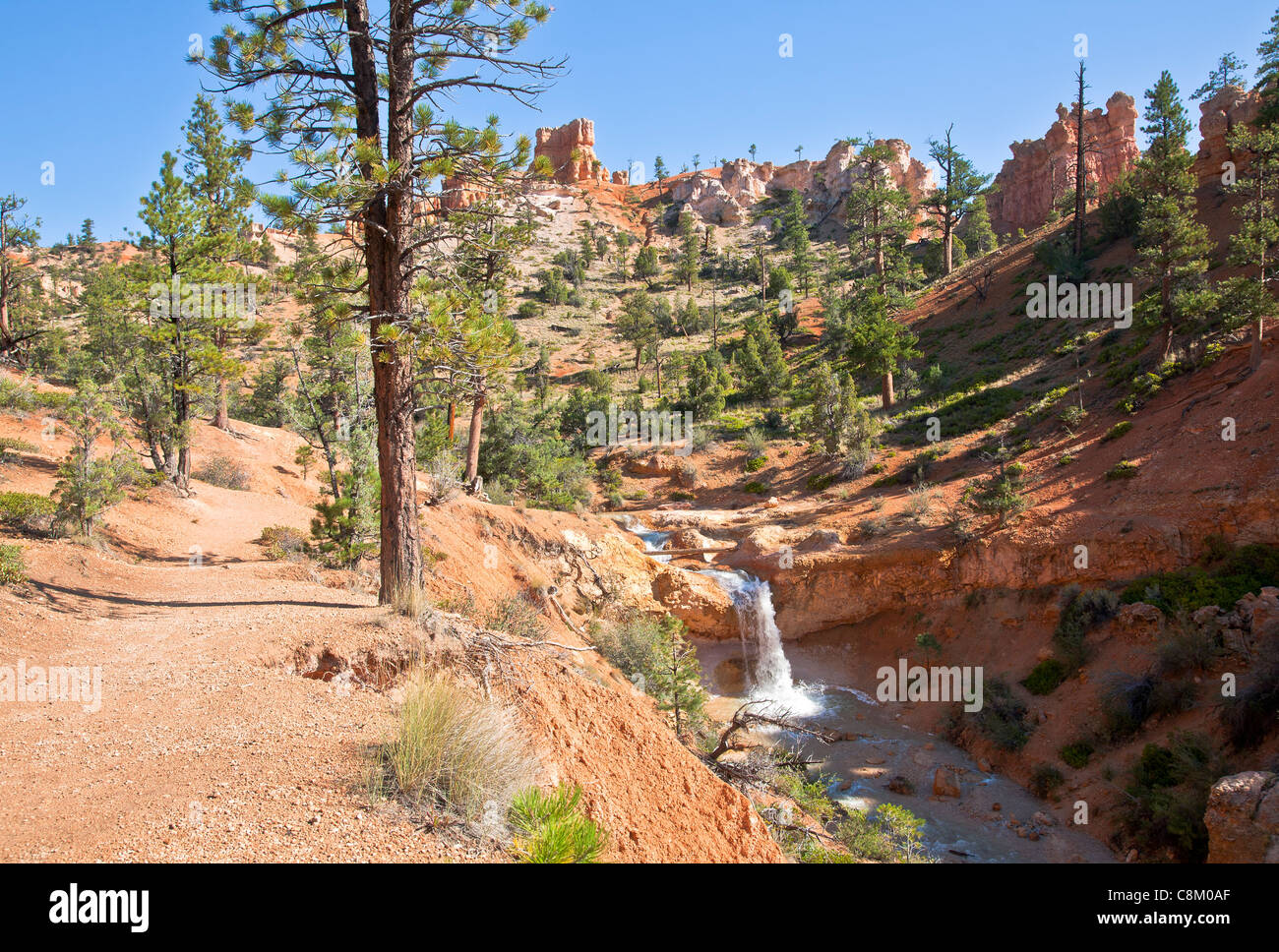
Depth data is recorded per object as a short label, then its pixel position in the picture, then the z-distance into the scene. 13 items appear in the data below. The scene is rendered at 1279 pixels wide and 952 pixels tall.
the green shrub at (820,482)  26.50
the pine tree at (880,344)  29.72
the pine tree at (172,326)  16.94
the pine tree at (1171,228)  20.81
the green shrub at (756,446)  31.20
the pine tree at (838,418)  26.27
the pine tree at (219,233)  17.94
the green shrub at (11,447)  14.79
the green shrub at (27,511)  10.52
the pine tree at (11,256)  22.70
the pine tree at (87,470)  11.21
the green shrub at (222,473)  20.72
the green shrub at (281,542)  13.19
